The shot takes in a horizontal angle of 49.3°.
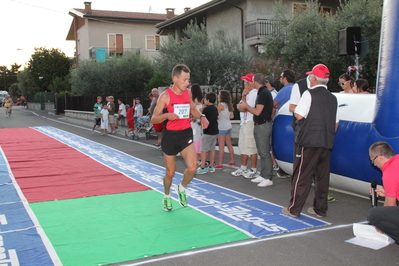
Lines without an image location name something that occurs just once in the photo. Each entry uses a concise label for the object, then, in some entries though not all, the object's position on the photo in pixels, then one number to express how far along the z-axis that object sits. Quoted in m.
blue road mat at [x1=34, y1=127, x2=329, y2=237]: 5.53
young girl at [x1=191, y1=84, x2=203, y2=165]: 9.24
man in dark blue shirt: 7.61
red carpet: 7.71
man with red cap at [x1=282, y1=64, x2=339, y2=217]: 5.66
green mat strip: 4.73
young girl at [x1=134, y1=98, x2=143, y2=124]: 17.96
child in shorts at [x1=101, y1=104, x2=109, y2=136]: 18.53
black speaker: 10.21
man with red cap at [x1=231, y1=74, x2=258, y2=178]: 8.47
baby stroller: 16.75
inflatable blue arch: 5.97
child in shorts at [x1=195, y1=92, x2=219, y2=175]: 9.34
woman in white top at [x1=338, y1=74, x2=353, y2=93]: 8.90
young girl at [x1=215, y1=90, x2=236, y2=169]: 9.60
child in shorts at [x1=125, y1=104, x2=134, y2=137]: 18.66
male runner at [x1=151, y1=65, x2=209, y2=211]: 6.07
